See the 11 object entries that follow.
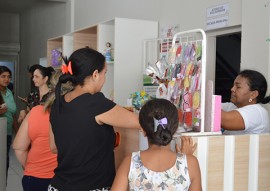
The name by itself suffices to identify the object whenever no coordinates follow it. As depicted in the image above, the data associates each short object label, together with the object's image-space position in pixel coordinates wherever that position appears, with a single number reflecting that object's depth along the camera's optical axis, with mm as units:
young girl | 1437
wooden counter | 1778
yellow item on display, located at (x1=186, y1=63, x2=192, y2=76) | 1873
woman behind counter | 1978
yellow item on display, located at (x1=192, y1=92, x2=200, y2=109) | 1826
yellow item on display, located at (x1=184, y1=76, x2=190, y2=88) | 1876
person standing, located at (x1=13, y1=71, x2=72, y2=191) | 2148
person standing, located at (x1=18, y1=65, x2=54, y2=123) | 3262
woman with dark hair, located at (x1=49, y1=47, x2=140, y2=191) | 1582
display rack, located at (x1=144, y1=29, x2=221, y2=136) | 1815
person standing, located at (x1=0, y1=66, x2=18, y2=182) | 3785
